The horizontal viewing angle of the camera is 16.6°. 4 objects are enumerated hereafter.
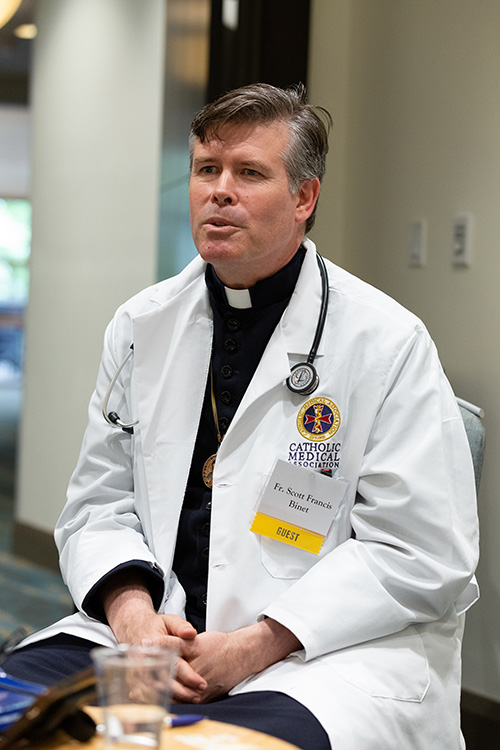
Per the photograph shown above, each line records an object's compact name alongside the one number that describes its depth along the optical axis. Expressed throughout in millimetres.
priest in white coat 2306
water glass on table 1729
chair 2656
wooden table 1877
